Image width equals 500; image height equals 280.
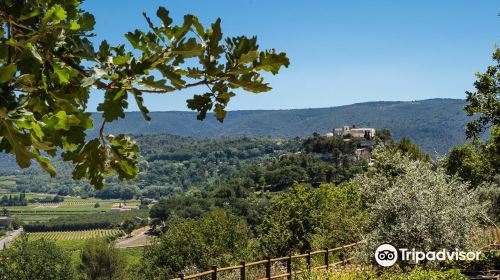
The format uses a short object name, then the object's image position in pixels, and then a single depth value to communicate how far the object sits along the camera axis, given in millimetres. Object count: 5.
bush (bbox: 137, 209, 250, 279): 50594
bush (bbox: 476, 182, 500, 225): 32594
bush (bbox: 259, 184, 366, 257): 33938
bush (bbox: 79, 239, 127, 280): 71125
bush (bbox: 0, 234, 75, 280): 54188
